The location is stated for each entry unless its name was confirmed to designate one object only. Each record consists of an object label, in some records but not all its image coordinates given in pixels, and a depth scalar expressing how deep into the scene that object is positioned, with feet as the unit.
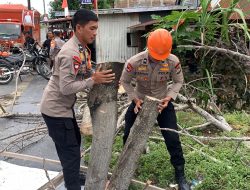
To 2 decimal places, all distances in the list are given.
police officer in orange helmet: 10.84
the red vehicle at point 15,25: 54.93
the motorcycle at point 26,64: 37.45
